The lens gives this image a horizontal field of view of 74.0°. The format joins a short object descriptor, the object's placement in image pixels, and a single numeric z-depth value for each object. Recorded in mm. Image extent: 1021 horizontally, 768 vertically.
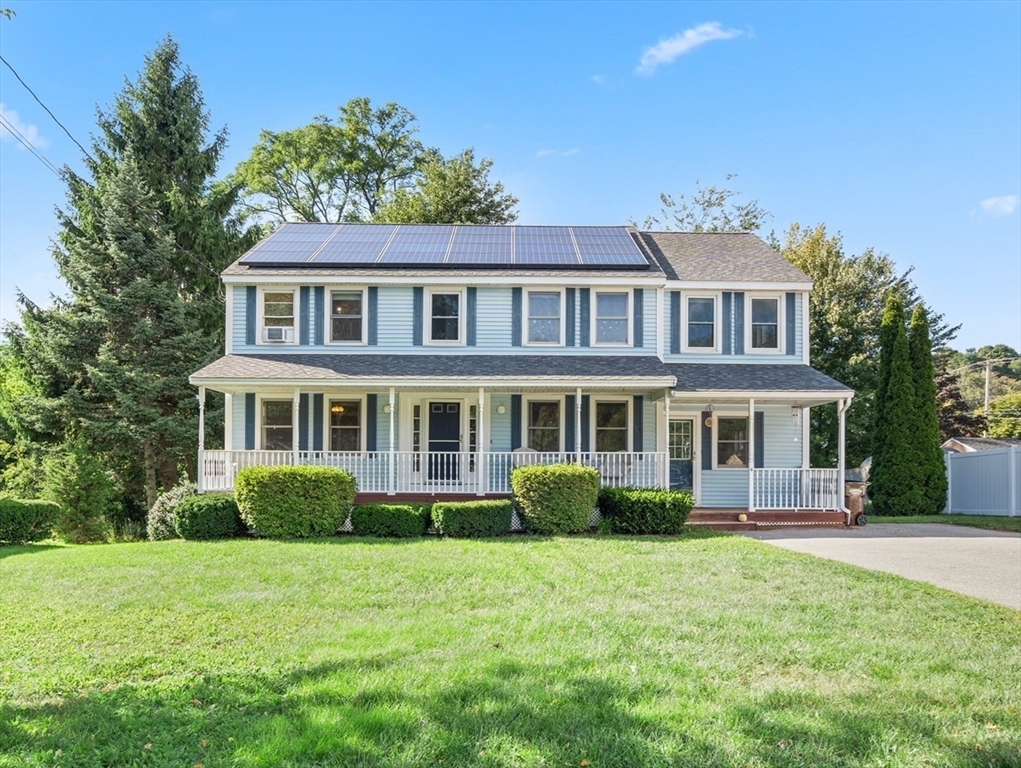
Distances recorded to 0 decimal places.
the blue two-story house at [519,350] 16000
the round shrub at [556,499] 12672
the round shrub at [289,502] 12250
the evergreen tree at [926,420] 18641
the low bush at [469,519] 12156
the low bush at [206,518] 12352
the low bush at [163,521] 13289
